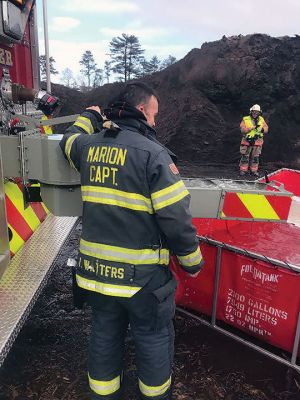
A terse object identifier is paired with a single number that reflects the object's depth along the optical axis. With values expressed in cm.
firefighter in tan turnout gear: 975
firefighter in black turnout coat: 183
